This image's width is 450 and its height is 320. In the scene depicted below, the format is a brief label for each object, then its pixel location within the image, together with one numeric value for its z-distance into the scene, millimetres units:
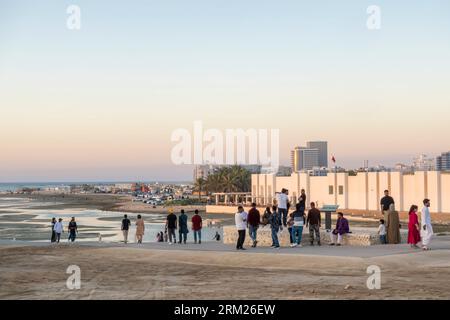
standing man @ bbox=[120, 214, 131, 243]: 28822
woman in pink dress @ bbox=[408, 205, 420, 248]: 20962
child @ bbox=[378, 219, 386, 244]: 22969
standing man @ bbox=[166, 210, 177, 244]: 26219
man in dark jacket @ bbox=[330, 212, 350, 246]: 22734
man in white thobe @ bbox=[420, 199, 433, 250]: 20172
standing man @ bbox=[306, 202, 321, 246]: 22266
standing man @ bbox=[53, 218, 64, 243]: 30141
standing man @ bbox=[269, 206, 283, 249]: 22094
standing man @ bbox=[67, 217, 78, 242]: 31312
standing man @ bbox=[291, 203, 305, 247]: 22012
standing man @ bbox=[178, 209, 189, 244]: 25281
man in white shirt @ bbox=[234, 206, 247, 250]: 21781
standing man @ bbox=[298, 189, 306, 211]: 21984
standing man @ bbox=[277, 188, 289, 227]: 22984
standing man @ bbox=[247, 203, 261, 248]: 22547
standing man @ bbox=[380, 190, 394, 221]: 22817
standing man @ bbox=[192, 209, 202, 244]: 25312
